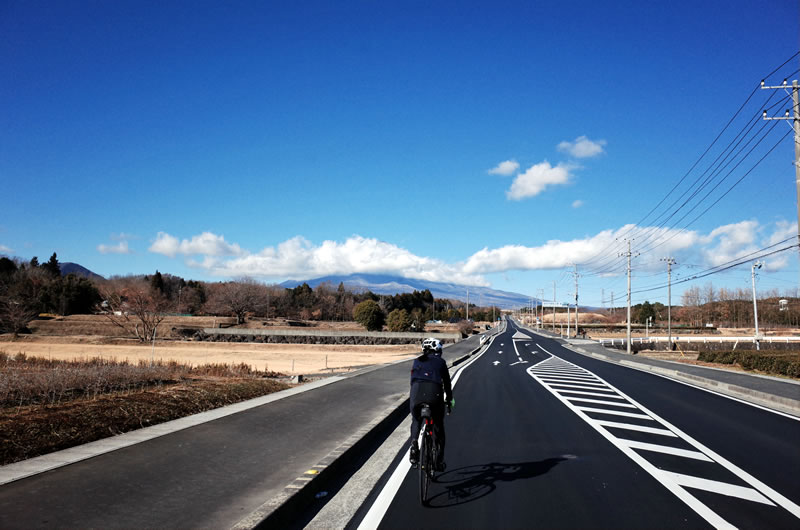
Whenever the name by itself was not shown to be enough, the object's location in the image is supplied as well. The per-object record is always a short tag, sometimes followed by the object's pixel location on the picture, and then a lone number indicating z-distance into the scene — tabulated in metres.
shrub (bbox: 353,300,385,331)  89.09
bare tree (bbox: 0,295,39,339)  59.84
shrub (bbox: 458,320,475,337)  88.68
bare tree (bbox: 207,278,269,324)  100.44
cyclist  6.20
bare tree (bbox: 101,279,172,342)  66.25
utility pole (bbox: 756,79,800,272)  17.70
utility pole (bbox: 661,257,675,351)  55.47
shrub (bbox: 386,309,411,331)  83.44
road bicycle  5.75
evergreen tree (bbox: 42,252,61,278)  127.58
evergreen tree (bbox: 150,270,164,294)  125.69
